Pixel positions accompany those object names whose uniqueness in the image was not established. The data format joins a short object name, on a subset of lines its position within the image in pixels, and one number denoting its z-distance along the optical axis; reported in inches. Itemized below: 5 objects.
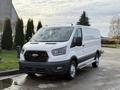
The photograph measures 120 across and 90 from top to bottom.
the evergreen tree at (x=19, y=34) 401.3
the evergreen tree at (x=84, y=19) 771.1
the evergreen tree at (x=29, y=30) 431.2
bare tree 923.2
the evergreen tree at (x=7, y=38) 393.3
